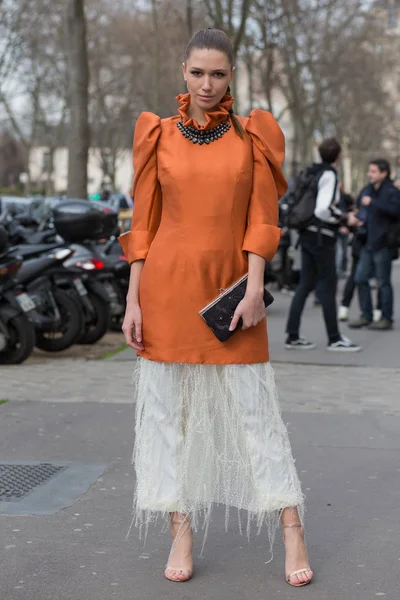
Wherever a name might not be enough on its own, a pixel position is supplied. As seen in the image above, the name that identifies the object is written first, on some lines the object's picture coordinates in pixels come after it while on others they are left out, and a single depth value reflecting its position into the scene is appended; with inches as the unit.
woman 155.6
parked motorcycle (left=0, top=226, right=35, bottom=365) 376.2
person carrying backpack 420.8
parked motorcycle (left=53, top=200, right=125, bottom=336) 440.5
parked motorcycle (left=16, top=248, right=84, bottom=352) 400.5
